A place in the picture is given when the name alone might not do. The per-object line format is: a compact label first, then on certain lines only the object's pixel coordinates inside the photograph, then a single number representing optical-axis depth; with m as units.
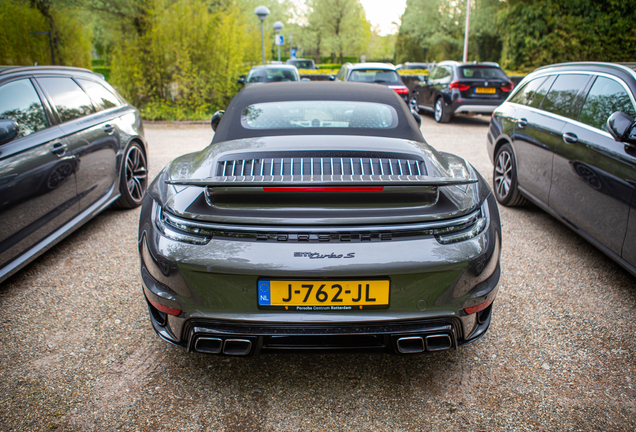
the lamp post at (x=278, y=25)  25.34
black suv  11.83
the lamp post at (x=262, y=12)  18.48
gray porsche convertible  1.90
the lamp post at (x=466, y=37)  27.73
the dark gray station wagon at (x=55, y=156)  3.22
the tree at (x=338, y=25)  47.03
